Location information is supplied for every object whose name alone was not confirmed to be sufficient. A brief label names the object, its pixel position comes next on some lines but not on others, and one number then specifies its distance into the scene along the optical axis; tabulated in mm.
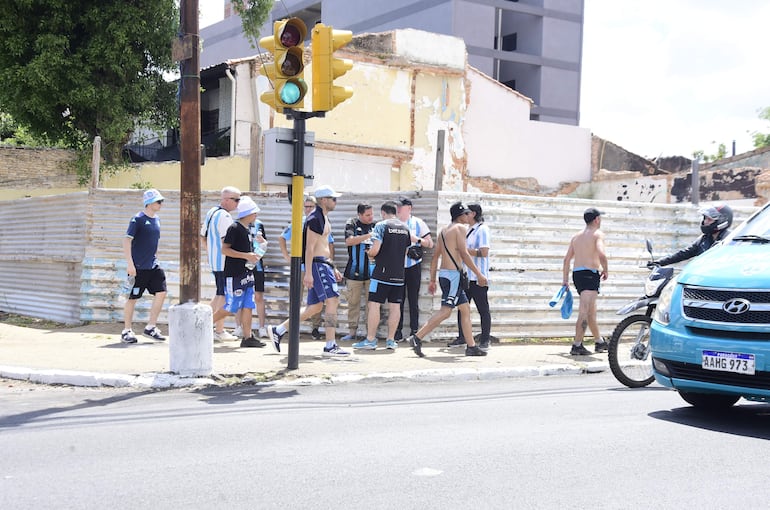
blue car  5848
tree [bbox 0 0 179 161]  23219
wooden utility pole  8391
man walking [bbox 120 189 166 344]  11031
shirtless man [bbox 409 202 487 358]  10281
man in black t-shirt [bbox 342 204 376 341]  11266
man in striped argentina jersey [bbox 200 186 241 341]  10938
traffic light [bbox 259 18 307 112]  8375
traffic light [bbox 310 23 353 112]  8523
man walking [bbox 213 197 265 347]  10414
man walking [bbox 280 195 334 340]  11594
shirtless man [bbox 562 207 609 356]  10680
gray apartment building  43062
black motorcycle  8141
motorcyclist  9586
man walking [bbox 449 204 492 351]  11016
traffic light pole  8625
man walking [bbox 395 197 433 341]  11219
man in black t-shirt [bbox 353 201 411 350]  10383
